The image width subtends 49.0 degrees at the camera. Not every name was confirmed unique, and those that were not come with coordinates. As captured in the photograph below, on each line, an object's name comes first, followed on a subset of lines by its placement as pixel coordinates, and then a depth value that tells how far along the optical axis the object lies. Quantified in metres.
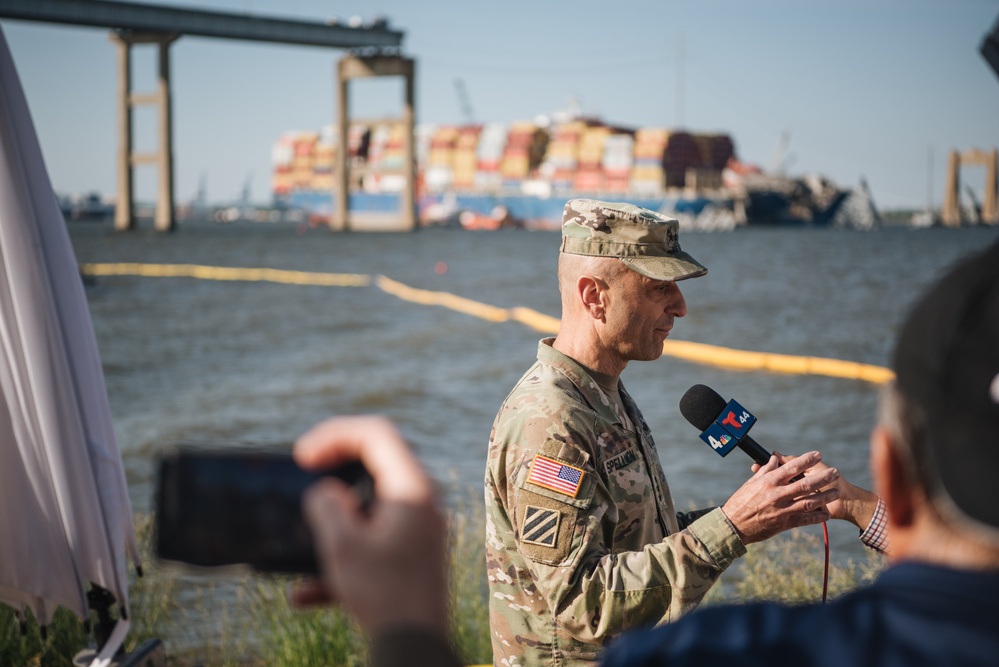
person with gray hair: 0.99
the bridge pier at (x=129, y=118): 75.44
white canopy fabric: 3.32
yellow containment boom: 18.55
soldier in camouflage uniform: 2.38
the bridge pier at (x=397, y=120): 83.88
